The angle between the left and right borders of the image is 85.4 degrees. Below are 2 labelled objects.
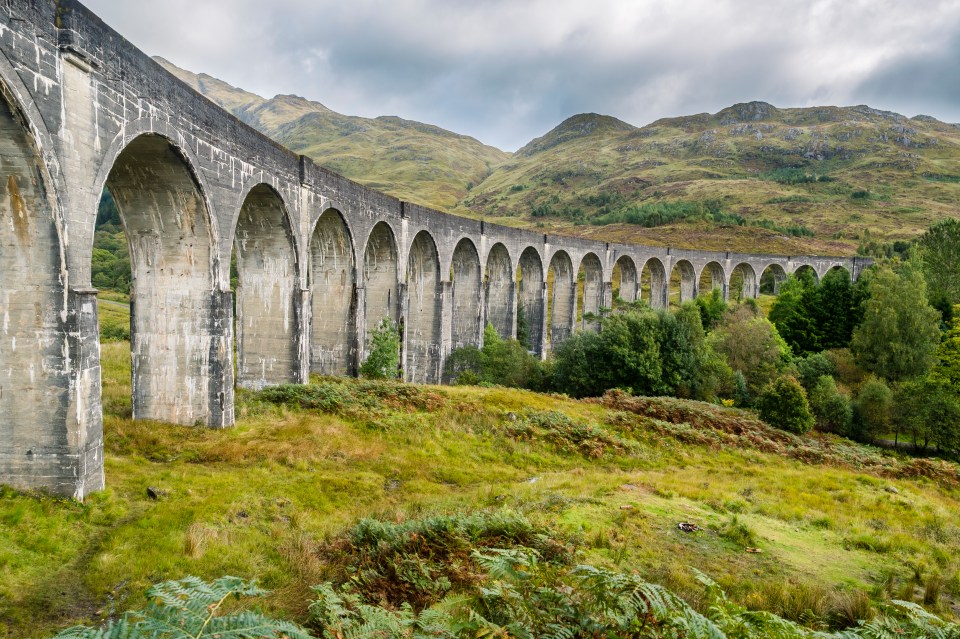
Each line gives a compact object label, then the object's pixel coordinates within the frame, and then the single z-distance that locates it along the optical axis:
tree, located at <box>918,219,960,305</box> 40.03
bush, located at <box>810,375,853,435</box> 26.11
